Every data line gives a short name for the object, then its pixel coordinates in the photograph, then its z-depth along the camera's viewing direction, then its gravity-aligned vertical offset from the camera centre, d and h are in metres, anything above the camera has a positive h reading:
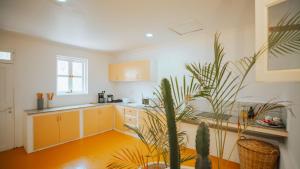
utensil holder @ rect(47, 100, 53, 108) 3.59 -0.45
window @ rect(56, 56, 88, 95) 3.94 +0.28
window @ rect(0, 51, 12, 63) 2.96 +0.59
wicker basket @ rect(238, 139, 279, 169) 1.91 -0.96
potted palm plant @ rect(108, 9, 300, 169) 0.85 -0.09
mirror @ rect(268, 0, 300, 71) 0.78 +0.33
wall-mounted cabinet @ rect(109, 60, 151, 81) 3.86 +0.41
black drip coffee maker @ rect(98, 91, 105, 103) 4.58 -0.41
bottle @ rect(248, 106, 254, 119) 2.46 -0.49
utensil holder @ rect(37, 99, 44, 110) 3.35 -0.44
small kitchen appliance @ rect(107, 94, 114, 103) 4.74 -0.43
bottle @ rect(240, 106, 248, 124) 2.41 -0.49
